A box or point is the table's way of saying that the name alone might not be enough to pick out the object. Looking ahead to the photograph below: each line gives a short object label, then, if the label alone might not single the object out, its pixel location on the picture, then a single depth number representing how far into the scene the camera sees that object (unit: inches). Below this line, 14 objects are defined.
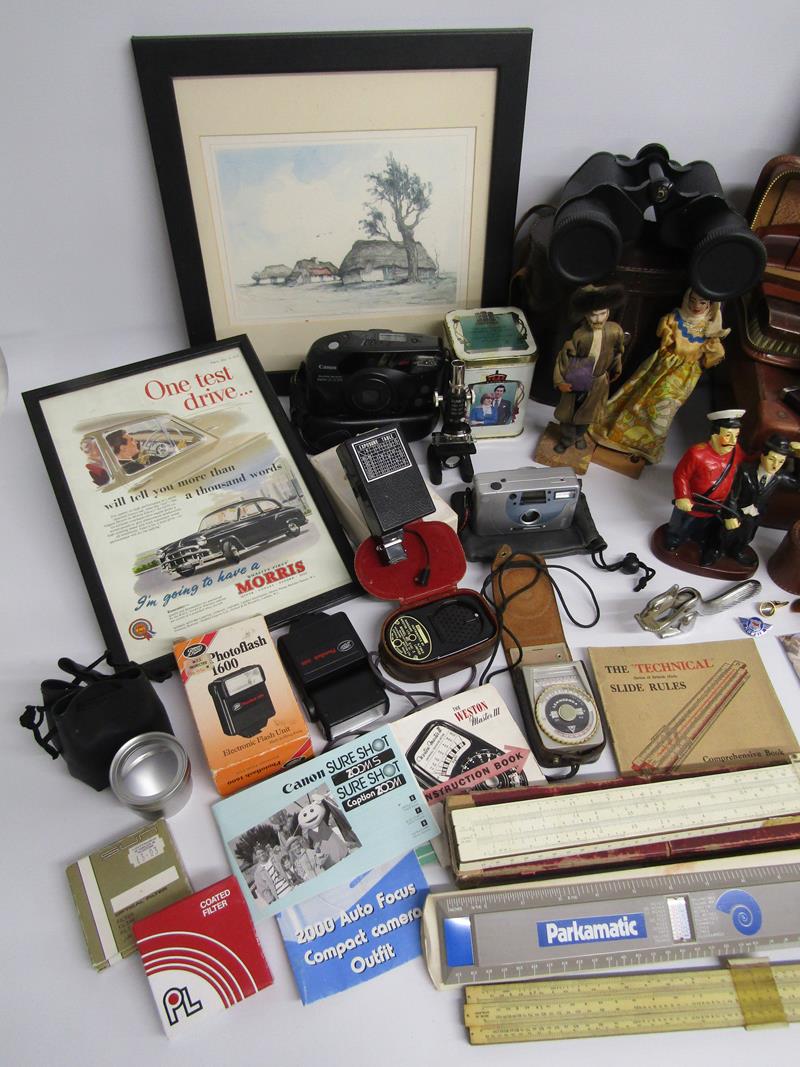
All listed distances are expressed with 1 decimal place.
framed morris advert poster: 47.2
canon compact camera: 51.9
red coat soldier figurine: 45.4
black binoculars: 43.7
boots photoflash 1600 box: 40.5
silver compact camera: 48.5
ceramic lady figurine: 49.5
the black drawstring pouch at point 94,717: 38.9
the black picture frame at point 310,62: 45.0
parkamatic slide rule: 35.8
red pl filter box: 34.6
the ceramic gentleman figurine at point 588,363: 49.6
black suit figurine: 45.8
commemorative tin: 53.6
